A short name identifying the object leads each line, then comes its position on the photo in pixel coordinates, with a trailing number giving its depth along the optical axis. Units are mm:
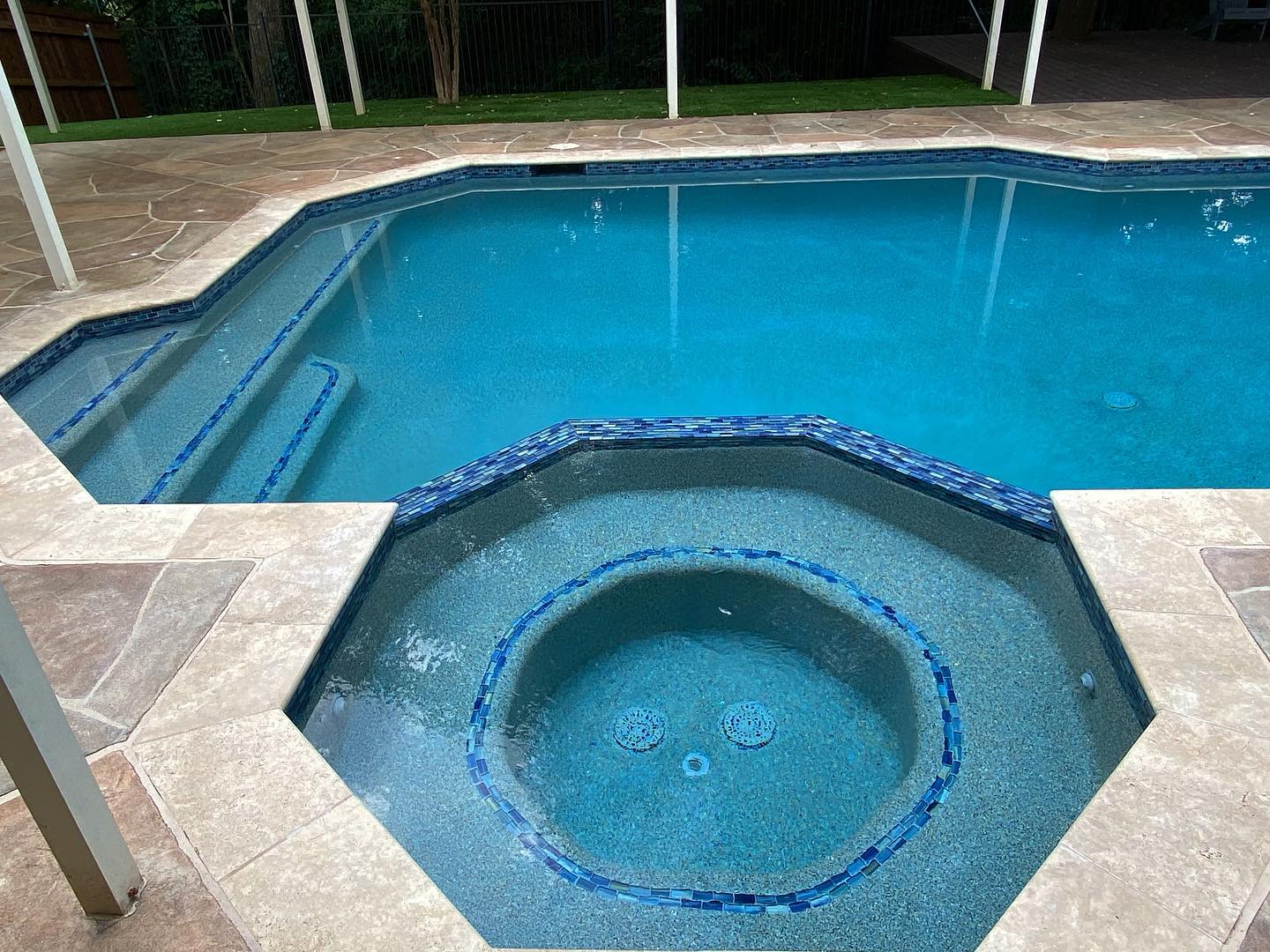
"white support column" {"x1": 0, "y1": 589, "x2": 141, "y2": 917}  1380
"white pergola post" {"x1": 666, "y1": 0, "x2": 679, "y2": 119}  7863
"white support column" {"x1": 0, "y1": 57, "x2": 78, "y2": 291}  4332
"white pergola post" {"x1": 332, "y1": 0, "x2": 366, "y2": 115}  8594
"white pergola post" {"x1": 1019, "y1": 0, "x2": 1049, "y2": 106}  7961
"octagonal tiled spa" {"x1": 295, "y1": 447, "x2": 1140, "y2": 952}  2098
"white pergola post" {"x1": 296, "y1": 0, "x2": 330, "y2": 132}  7918
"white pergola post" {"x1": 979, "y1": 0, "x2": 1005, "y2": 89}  8453
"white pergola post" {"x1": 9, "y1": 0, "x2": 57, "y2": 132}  8242
